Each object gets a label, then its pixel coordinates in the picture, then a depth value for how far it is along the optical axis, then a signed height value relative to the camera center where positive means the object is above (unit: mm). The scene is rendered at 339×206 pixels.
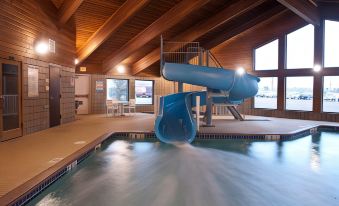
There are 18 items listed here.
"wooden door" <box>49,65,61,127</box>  7805 +69
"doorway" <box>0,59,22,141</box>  5618 -38
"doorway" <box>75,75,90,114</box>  11462 +249
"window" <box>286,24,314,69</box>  10297 +1932
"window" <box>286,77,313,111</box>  10492 +269
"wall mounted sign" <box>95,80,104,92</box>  11771 +535
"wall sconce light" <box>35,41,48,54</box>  6920 +1272
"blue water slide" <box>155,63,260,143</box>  6955 +182
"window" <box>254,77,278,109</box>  11516 +246
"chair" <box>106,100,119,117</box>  11000 -241
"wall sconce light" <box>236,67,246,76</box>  7196 +705
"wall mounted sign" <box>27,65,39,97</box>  6613 +407
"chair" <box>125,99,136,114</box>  11820 -211
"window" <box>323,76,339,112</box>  9797 +223
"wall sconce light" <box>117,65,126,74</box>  12266 +1309
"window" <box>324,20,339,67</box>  9672 +1946
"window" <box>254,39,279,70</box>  11258 +1772
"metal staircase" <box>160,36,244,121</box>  8273 +1714
